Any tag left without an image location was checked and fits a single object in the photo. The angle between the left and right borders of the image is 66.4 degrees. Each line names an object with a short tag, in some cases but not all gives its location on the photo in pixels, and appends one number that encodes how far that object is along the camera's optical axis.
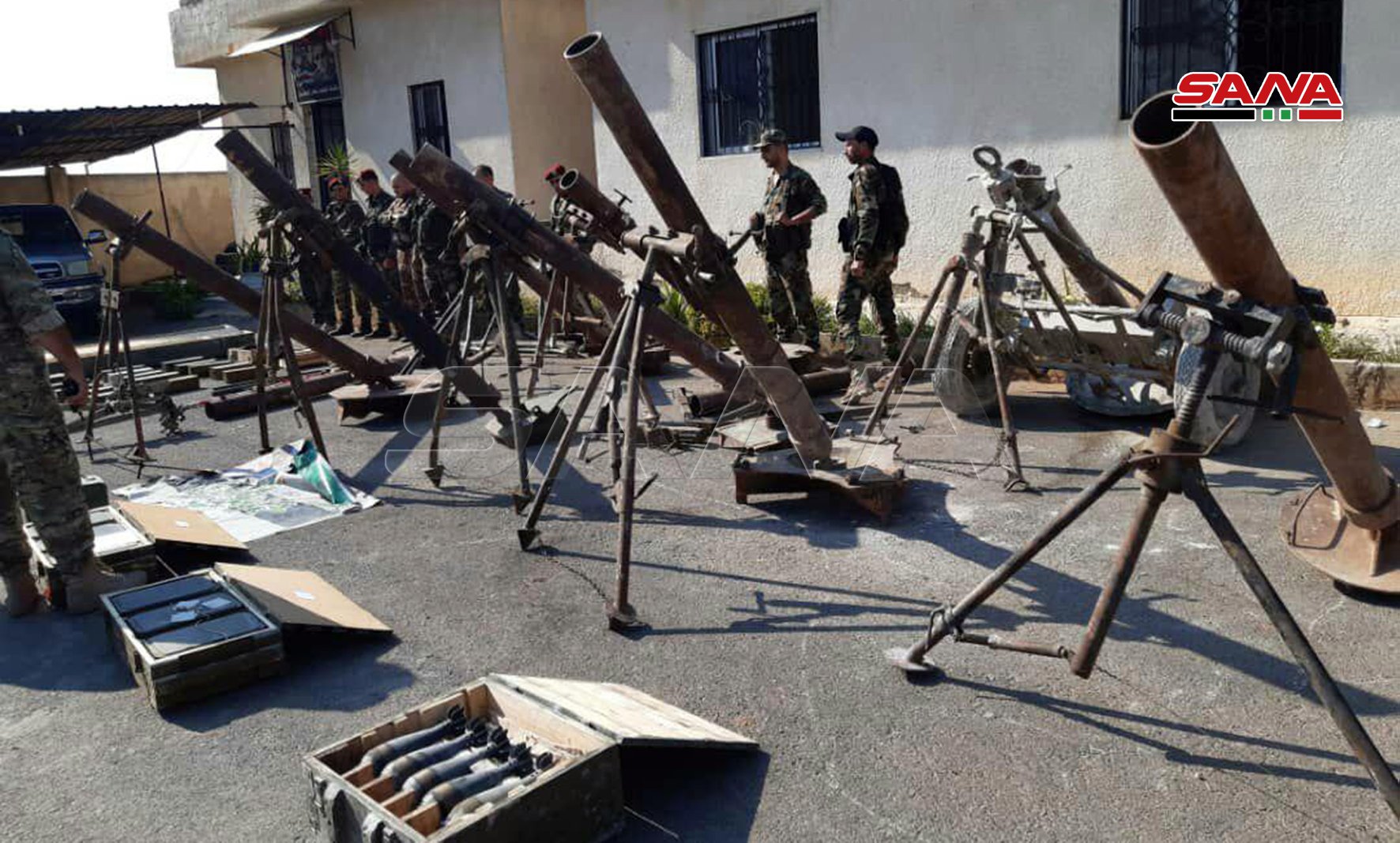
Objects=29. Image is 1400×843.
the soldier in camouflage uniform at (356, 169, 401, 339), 12.48
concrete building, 7.54
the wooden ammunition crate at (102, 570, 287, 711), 3.75
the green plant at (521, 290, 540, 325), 12.71
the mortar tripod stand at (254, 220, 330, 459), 6.76
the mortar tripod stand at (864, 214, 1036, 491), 5.68
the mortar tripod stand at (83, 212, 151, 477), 7.39
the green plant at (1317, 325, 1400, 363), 6.95
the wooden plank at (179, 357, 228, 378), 10.80
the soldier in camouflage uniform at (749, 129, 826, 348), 8.37
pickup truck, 13.95
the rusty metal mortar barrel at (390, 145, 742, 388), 5.34
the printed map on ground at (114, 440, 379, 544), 5.96
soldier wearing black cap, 7.88
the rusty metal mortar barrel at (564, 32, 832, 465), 4.33
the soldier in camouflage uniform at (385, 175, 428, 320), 11.84
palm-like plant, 16.36
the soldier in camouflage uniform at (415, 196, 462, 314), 11.31
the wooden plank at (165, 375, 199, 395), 10.17
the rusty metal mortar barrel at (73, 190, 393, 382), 7.17
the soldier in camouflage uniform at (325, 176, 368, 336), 12.55
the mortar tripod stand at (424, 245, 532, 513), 5.80
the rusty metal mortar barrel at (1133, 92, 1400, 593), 2.56
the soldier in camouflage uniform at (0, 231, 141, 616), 4.48
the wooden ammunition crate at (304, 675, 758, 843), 2.67
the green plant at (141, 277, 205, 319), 16.02
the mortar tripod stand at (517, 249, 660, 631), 4.25
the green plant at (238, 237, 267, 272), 18.02
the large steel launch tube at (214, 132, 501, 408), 6.73
